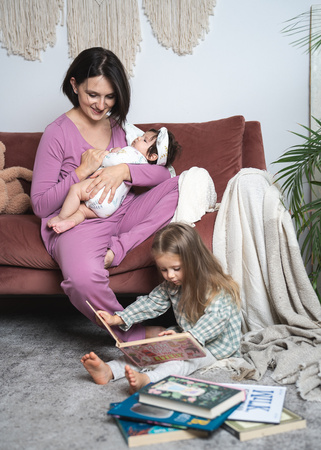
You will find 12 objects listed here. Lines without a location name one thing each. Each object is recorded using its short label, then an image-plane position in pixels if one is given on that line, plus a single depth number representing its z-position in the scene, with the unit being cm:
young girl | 168
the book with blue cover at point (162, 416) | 120
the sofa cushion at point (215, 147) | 251
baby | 197
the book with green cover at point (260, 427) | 121
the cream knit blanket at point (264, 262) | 193
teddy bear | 246
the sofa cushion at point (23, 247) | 204
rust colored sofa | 202
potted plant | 212
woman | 188
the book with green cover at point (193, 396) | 122
